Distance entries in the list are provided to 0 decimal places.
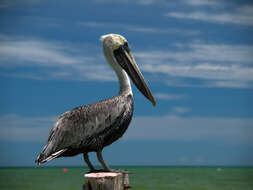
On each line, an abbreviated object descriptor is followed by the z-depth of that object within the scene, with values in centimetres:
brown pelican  598
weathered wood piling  538
